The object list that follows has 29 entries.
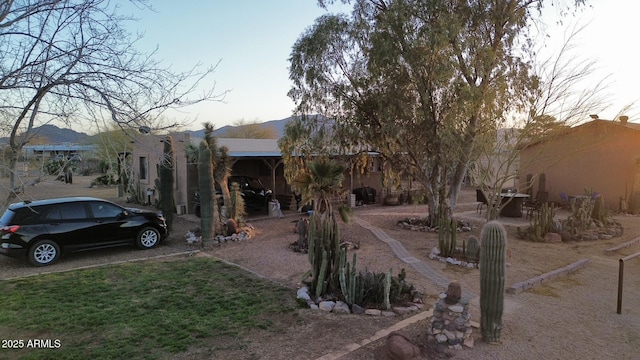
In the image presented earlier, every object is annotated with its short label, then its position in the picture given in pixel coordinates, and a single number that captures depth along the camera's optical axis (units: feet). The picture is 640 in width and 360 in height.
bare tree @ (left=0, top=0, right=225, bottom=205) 12.37
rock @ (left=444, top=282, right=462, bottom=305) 16.55
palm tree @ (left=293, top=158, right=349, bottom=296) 22.22
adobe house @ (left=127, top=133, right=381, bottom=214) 54.44
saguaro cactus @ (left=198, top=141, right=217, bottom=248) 35.83
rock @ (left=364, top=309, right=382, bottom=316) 19.70
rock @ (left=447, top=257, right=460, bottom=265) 30.27
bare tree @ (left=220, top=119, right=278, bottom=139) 149.59
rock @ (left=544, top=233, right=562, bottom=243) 38.13
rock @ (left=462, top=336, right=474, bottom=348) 16.40
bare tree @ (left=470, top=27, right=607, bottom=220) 30.94
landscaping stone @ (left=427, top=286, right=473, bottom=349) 16.17
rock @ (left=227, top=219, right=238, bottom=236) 39.81
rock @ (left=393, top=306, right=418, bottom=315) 19.90
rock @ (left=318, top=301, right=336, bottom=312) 20.25
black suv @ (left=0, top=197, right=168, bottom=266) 28.86
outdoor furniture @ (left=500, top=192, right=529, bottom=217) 53.21
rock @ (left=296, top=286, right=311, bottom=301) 21.42
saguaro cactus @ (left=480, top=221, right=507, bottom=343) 16.76
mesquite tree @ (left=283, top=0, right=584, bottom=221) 36.60
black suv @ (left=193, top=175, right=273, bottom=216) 54.49
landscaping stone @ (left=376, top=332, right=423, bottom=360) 14.51
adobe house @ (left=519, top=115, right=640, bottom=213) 53.67
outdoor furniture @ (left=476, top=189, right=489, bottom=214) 53.84
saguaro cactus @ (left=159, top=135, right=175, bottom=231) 40.37
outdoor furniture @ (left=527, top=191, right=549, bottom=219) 56.83
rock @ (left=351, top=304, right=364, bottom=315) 19.86
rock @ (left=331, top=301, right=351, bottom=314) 20.06
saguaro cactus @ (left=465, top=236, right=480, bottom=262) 30.53
